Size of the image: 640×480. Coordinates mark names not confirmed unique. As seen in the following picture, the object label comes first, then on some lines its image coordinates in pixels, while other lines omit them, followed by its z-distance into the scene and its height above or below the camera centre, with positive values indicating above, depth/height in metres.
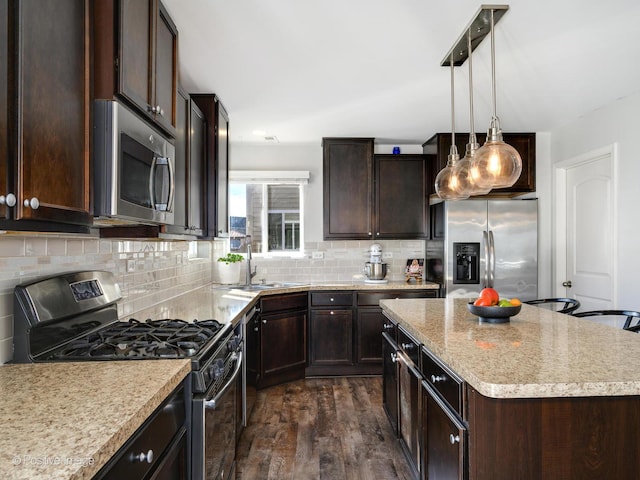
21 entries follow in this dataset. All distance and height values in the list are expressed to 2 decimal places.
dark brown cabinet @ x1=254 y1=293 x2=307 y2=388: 3.59 -0.89
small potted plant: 4.05 -0.27
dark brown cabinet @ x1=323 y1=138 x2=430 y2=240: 4.34 +0.50
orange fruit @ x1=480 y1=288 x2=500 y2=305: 2.15 -0.30
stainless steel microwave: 1.32 +0.26
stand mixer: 4.34 -0.31
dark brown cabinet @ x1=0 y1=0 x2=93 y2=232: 0.96 +0.33
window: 4.53 +0.32
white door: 3.48 +0.08
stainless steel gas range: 1.40 -0.39
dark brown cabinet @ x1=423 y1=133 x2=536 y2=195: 4.15 +0.90
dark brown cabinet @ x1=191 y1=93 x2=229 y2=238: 3.09 +0.62
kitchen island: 1.23 -0.55
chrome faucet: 4.08 -0.31
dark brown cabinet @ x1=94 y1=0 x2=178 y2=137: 1.35 +0.68
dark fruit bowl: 2.08 -0.37
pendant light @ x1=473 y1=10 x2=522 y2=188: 1.92 +0.37
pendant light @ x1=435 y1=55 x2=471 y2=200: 2.29 +0.33
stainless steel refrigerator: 4.01 -0.07
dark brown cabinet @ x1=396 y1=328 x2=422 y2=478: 2.04 -0.84
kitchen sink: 3.96 -0.46
